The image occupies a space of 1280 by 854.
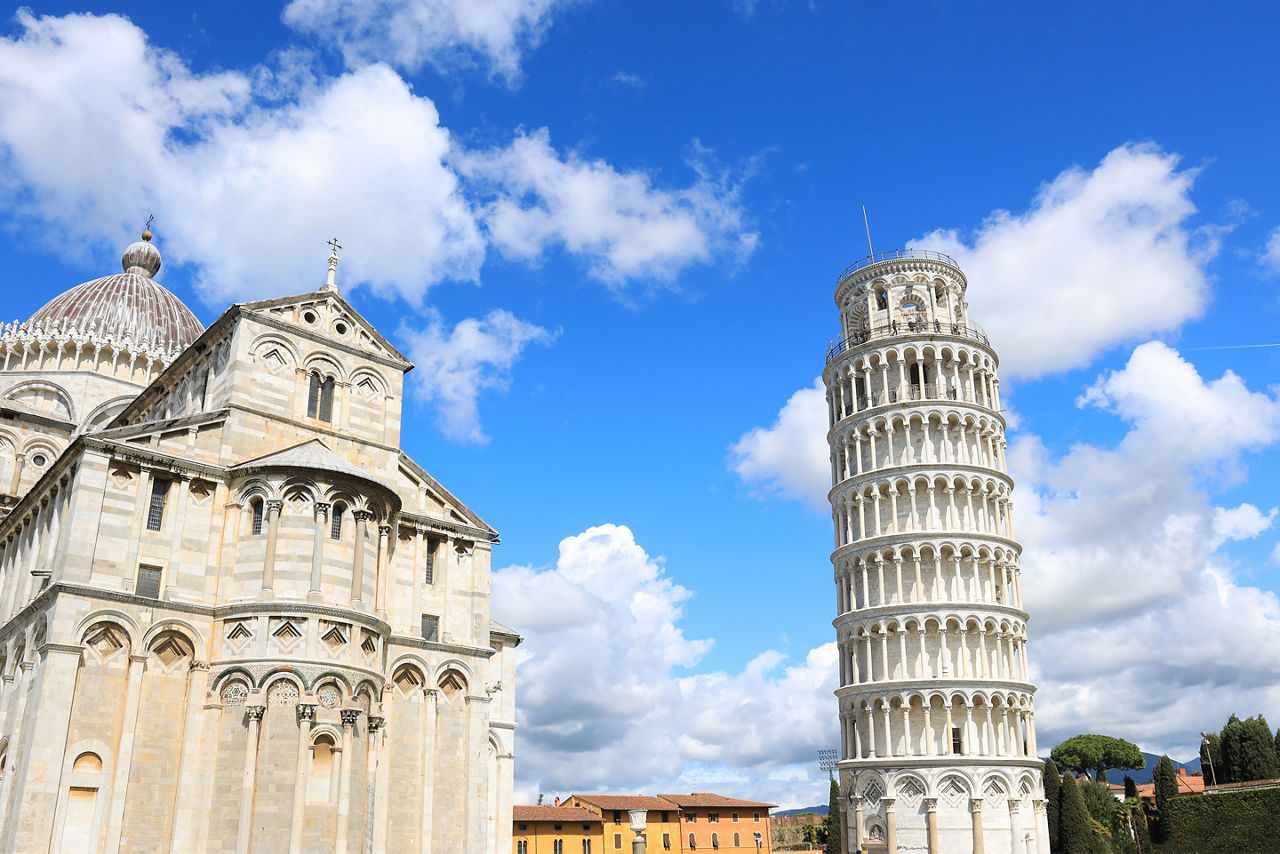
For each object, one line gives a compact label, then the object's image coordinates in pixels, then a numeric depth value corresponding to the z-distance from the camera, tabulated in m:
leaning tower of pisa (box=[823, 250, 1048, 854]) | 52.94
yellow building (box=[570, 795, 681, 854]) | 85.06
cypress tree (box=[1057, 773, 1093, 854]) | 64.00
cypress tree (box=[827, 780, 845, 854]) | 69.12
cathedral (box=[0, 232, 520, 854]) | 25.84
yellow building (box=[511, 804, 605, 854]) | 77.94
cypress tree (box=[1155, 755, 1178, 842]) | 69.01
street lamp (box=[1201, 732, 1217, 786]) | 77.51
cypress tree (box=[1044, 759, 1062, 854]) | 66.75
